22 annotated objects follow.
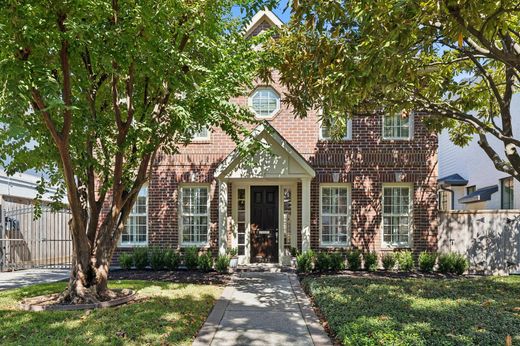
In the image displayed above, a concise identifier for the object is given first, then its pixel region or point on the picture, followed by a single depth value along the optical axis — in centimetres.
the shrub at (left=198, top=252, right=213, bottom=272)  1167
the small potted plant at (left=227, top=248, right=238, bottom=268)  1166
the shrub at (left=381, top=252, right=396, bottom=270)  1196
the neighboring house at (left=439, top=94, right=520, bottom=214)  1582
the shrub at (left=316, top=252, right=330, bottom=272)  1167
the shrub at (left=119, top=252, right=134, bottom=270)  1207
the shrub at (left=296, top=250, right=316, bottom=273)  1125
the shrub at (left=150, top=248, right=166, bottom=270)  1193
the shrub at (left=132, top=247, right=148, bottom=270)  1204
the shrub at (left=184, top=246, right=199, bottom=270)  1193
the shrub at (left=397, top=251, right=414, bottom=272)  1188
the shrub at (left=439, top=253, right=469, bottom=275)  1160
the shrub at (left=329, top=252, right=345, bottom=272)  1175
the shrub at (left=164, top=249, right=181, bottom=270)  1193
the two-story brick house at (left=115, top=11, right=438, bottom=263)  1262
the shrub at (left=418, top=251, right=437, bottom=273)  1180
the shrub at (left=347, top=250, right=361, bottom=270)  1198
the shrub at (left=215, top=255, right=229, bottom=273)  1121
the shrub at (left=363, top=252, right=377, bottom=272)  1191
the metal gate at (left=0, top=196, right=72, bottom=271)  1266
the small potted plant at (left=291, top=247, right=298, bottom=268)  1182
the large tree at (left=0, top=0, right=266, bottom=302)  575
